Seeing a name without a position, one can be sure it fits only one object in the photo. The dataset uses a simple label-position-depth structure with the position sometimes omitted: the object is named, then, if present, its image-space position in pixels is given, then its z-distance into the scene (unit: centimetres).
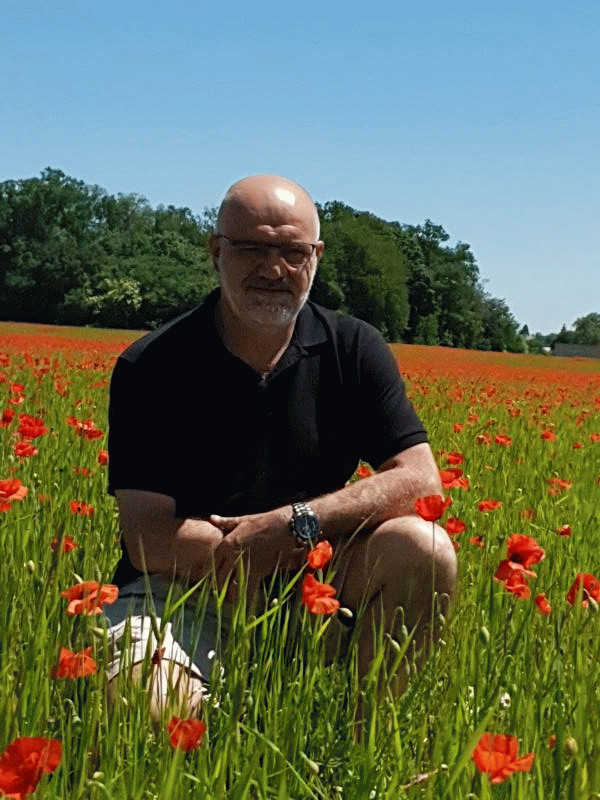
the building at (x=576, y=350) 8238
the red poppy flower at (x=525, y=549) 205
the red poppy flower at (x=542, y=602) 213
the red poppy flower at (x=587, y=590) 208
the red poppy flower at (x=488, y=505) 284
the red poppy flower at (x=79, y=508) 271
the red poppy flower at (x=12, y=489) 237
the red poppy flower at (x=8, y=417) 367
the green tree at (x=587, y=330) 13988
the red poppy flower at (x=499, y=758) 134
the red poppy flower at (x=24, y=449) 305
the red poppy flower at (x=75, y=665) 169
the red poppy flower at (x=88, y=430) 359
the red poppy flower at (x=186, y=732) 151
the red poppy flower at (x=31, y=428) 324
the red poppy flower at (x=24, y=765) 122
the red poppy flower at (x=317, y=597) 187
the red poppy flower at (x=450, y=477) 297
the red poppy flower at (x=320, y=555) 201
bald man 254
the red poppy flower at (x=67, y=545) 246
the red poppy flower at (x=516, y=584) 204
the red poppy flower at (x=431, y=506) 208
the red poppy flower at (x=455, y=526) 237
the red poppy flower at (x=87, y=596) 185
